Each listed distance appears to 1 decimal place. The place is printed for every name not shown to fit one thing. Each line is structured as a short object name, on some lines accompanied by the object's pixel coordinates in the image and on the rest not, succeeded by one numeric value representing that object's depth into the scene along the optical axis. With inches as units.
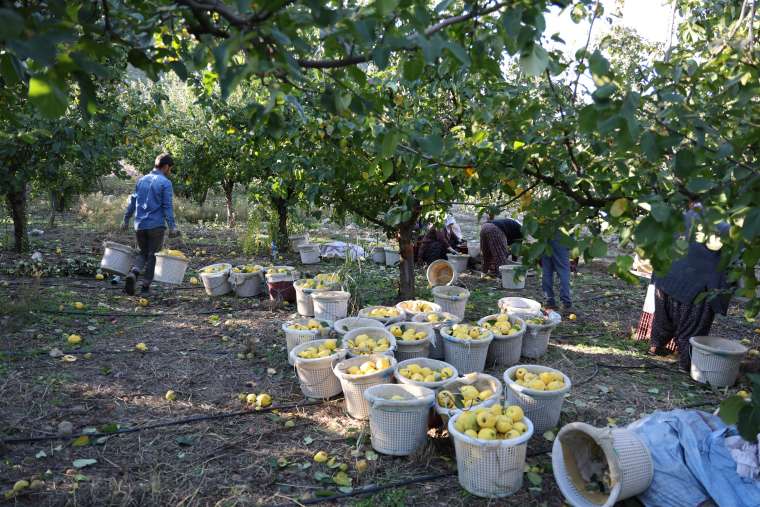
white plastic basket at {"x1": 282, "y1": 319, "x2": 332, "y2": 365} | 177.0
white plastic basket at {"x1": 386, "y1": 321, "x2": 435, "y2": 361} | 168.9
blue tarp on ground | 102.3
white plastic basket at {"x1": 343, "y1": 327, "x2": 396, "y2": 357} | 167.3
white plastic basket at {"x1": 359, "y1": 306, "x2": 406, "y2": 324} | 191.9
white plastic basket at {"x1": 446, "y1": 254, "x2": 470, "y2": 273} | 338.3
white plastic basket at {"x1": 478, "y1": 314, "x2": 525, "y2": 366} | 184.2
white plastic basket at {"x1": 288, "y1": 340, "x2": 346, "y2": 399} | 153.3
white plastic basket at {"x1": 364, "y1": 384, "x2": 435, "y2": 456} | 124.8
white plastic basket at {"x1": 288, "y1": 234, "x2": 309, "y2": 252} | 405.9
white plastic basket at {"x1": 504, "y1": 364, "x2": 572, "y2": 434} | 135.4
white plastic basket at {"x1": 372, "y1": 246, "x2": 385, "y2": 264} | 373.4
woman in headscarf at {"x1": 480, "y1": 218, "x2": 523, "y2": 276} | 332.2
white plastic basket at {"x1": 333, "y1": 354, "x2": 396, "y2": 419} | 142.1
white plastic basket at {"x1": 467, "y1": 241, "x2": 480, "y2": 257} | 366.6
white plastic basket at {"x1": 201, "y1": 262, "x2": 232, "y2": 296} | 269.9
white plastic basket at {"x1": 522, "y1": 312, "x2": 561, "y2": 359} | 193.1
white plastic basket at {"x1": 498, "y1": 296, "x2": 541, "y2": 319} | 209.2
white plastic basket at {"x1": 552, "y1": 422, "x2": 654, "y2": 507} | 103.8
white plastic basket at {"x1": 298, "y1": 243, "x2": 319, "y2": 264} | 362.3
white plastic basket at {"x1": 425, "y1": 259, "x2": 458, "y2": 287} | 290.0
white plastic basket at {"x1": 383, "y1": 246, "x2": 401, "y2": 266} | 366.6
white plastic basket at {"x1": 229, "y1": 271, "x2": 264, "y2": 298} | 268.7
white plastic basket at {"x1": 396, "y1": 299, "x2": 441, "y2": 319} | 203.0
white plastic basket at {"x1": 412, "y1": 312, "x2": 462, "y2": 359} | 184.8
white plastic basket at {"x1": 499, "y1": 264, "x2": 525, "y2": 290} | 297.8
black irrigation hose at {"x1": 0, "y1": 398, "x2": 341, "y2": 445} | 127.9
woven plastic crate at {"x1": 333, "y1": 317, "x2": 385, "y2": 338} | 182.7
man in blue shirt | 251.9
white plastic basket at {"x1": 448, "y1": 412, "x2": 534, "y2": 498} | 108.8
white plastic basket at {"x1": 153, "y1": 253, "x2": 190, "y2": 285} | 260.7
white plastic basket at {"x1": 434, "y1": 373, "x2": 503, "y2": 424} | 127.5
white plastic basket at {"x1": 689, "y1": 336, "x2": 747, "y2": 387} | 168.3
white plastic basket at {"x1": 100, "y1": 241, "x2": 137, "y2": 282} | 259.3
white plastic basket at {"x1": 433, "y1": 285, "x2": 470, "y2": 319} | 226.5
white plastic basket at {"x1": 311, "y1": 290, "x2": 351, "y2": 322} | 218.8
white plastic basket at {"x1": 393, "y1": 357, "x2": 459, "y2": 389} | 137.4
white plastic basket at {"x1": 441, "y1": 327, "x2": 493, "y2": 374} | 170.2
